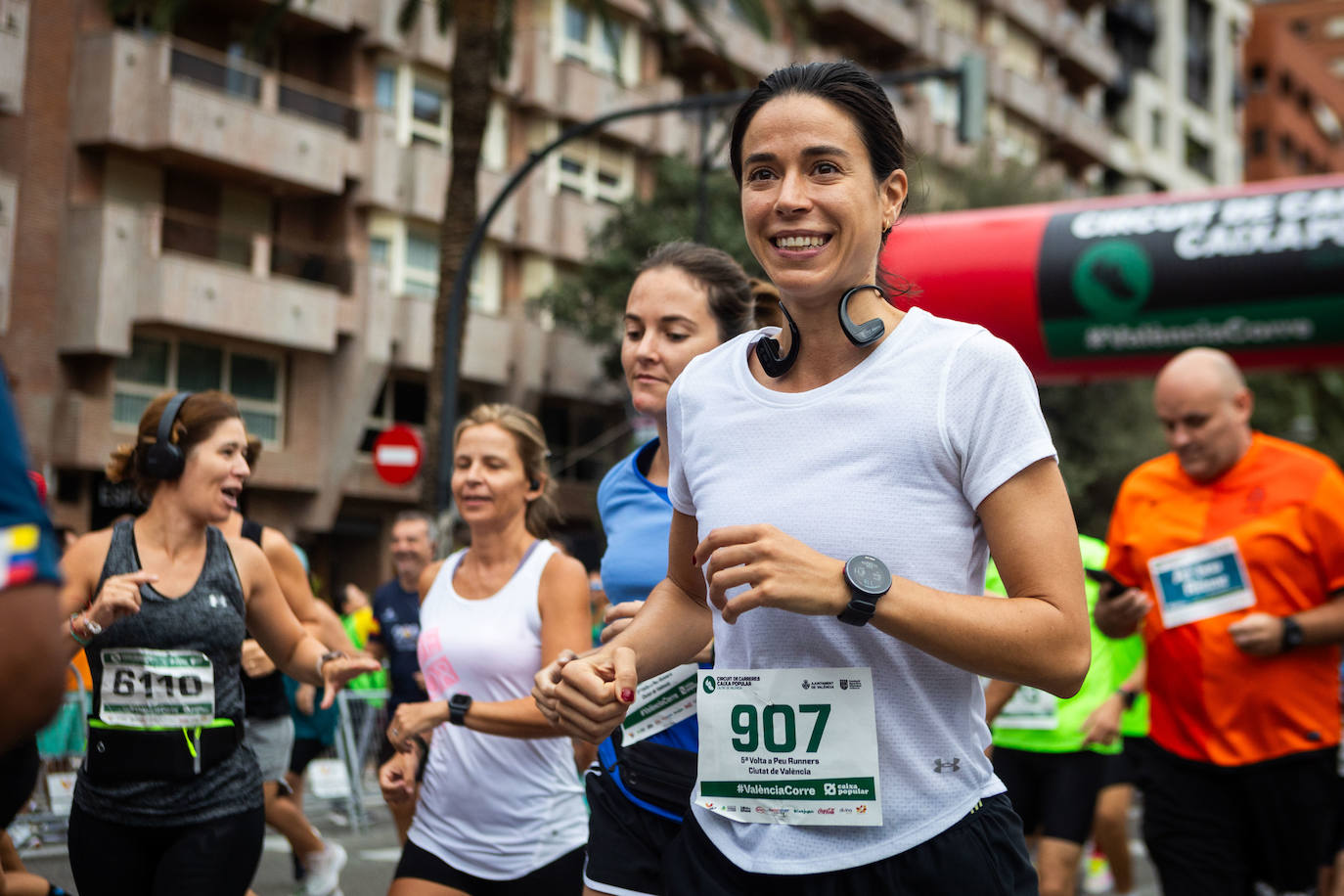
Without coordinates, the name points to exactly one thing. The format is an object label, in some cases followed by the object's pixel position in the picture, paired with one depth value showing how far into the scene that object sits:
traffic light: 16.17
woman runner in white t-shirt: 2.14
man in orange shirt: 4.98
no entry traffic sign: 16.31
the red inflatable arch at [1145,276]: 10.27
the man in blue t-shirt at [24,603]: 1.72
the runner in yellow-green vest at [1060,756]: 6.57
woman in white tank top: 4.30
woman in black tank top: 3.95
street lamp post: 14.98
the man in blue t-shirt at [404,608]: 8.43
